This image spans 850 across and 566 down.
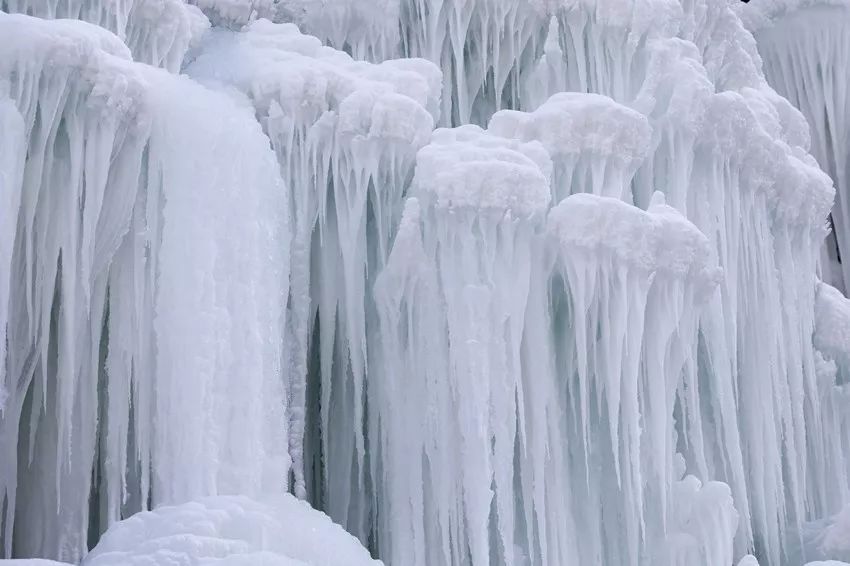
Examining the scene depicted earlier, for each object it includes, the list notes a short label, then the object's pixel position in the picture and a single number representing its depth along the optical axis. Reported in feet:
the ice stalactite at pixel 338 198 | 25.45
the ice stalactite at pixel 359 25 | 30.99
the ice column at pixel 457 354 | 24.00
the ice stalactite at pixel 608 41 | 30.37
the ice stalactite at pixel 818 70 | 41.06
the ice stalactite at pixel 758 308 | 28.99
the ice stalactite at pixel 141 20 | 24.52
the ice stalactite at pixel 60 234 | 21.71
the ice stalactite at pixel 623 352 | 24.63
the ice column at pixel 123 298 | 21.88
